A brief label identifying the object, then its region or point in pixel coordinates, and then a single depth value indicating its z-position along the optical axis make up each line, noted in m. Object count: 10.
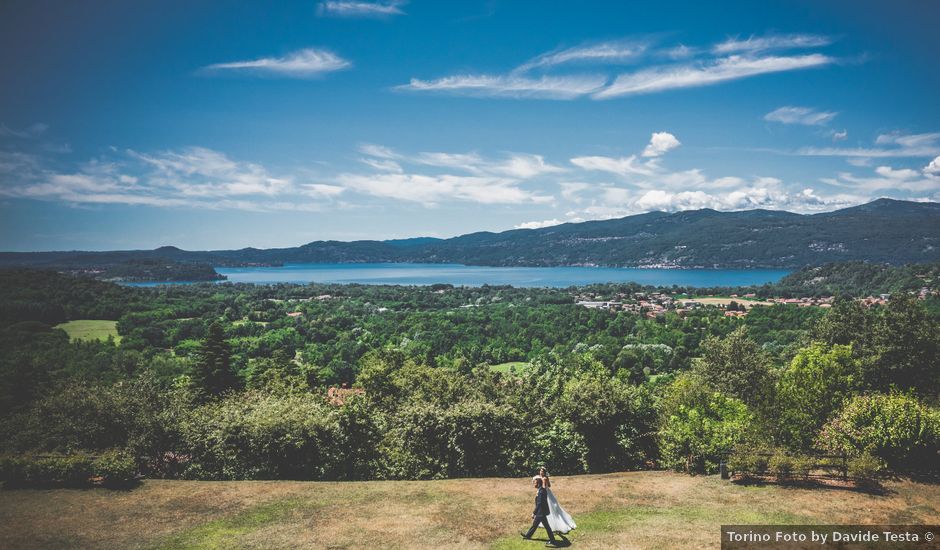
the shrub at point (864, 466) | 15.07
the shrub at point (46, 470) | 17.48
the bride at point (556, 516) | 12.00
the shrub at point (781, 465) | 15.88
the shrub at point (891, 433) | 15.86
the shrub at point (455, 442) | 20.22
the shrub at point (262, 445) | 19.78
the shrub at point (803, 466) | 15.84
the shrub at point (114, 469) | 17.64
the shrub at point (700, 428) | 18.19
